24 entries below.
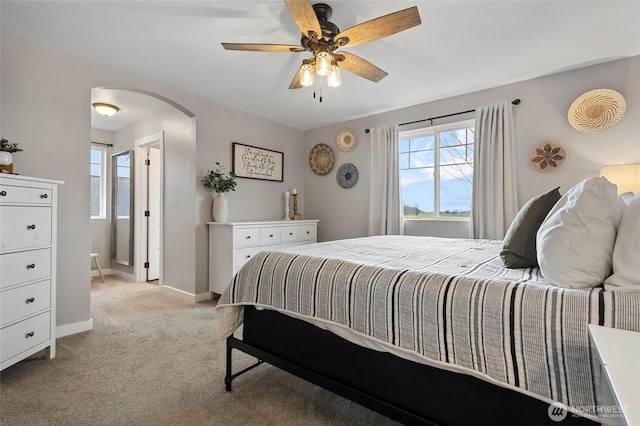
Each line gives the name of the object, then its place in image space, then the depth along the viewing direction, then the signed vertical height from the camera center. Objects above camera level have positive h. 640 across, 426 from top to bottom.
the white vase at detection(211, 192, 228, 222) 3.49 +0.10
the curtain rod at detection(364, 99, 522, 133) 3.02 +1.17
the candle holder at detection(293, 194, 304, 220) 4.44 +0.09
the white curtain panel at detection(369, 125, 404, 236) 3.77 +0.38
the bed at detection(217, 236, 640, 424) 0.88 -0.44
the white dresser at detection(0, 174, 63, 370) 1.74 -0.31
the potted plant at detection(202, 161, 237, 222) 3.49 +0.34
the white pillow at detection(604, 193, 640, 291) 0.87 -0.12
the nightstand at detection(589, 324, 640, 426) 0.48 -0.31
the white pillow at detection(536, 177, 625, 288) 0.96 -0.08
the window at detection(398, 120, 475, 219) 3.44 +0.55
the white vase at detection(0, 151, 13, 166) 1.91 +0.39
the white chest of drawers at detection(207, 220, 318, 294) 3.28 -0.31
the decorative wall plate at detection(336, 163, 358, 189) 4.26 +0.59
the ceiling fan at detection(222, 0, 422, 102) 1.62 +1.10
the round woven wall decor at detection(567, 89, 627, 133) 2.56 +0.92
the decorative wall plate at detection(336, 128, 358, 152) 4.27 +1.11
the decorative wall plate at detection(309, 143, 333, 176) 4.53 +0.88
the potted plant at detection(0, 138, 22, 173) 1.91 +0.41
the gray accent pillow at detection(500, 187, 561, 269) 1.31 -0.09
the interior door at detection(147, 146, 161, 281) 4.51 +0.06
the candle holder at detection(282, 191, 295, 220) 4.40 +0.18
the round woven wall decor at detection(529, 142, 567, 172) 2.84 +0.56
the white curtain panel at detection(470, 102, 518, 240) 3.02 +0.42
